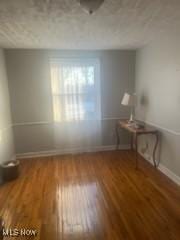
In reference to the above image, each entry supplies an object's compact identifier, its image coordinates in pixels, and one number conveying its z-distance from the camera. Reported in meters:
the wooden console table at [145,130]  3.17
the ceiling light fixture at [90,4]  1.41
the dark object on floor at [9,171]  3.01
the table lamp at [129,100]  3.58
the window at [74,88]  3.86
